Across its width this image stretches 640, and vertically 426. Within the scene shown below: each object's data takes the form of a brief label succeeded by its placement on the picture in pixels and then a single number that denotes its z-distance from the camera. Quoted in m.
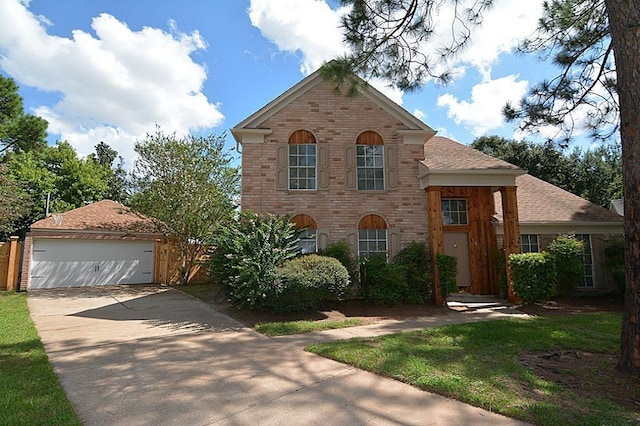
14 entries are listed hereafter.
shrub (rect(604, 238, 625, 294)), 11.76
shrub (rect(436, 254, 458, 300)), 10.18
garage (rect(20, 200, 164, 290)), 15.16
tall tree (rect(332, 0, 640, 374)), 4.85
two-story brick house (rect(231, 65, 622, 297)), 11.03
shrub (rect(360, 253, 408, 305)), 9.74
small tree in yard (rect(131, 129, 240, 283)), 16.38
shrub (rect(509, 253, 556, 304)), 10.02
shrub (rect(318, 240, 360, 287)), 10.10
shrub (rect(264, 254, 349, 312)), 8.15
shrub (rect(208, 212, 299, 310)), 8.27
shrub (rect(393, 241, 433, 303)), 10.27
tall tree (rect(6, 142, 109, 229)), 27.62
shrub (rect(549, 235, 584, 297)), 11.44
